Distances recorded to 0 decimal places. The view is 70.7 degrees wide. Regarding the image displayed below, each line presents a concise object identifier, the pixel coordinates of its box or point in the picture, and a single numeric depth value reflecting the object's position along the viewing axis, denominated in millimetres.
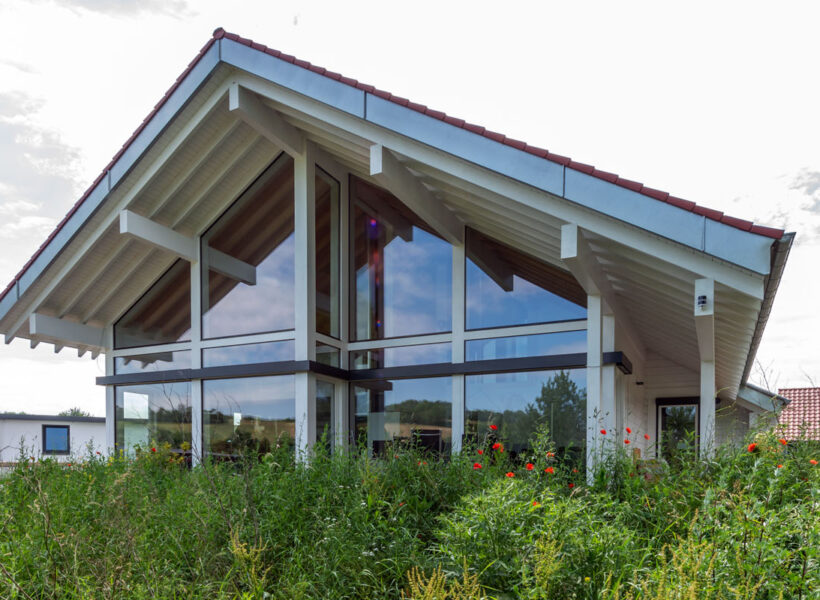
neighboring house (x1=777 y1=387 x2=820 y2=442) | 16698
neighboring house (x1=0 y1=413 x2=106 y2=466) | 17969
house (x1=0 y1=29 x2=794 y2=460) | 5750
